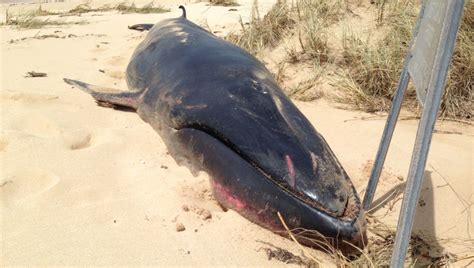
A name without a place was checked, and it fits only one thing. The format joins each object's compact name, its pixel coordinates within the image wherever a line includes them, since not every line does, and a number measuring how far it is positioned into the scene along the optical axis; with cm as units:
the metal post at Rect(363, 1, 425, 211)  246
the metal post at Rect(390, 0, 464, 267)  156
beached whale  219
